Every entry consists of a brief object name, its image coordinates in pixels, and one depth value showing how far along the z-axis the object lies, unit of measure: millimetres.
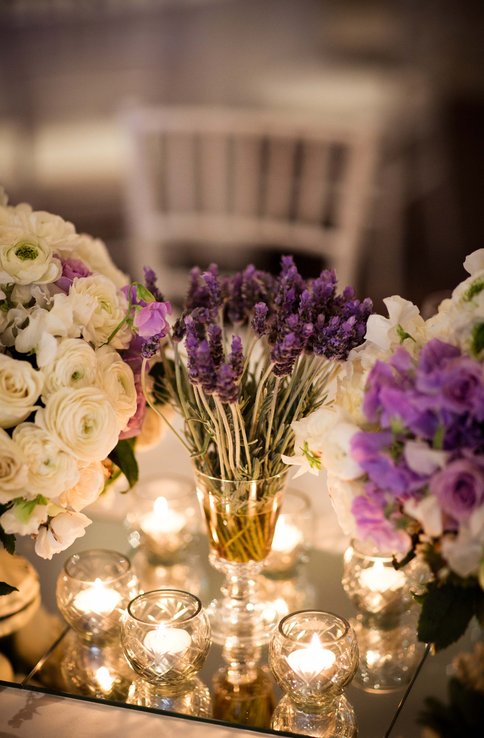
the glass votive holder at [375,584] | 1494
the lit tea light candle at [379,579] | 1496
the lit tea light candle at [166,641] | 1354
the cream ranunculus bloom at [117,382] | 1404
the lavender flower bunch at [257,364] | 1328
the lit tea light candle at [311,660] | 1335
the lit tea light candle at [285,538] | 1563
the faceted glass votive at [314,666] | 1334
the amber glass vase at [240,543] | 1434
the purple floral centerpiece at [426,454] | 1215
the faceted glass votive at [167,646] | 1353
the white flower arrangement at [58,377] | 1345
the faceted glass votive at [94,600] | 1438
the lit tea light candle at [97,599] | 1438
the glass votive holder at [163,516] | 1593
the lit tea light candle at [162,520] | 1593
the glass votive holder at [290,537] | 1563
